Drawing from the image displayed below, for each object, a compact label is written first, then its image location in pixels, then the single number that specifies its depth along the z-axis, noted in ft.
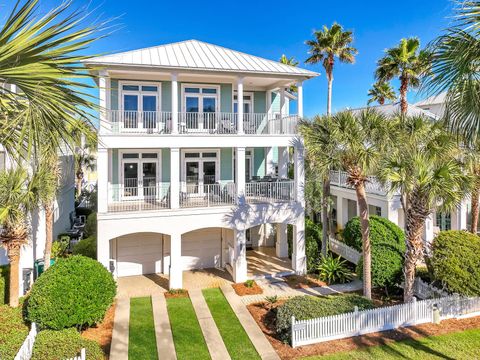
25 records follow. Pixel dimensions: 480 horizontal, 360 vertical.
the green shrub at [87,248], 52.70
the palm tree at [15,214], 36.70
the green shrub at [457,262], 39.65
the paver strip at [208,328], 33.45
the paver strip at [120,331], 33.08
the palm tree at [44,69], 12.53
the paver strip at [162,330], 33.40
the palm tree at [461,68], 17.54
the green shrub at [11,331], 27.76
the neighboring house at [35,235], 44.62
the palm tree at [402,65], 64.03
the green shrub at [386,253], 45.44
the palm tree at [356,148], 40.09
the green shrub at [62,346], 28.47
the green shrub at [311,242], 57.72
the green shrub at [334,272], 51.62
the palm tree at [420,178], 35.86
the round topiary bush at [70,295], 33.50
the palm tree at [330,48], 64.69
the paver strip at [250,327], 33.31
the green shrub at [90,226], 64.93
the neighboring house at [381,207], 62.75
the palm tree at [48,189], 39.83
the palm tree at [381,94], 102.51
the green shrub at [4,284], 39.70
